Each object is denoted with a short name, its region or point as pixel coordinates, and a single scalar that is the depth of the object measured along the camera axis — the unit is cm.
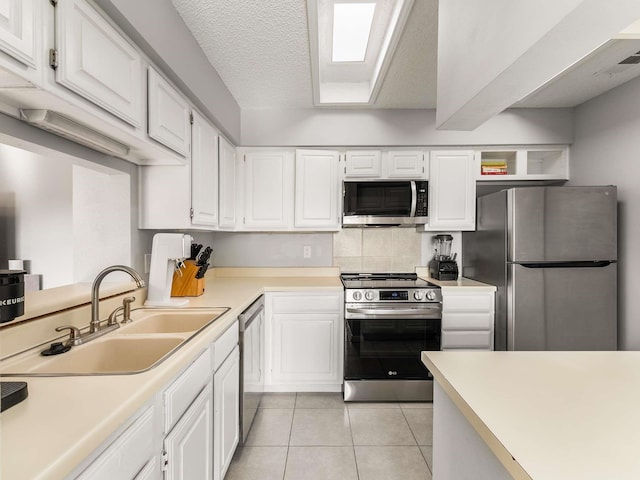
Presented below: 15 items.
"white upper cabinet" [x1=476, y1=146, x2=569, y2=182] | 305
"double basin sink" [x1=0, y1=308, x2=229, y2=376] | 111
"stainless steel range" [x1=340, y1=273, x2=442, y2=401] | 263
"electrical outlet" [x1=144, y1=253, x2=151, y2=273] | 208
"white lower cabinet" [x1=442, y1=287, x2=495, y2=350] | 269
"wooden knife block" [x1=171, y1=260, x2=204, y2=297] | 218
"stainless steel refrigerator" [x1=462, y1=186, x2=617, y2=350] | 239
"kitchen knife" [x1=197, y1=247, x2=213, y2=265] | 227
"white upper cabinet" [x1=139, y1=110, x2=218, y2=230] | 198
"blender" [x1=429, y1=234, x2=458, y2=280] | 298
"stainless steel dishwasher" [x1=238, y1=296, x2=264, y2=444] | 194
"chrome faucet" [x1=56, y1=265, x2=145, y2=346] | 126
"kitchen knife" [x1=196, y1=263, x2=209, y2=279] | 221
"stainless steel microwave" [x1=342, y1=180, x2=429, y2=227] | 292
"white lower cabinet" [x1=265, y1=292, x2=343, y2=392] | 273
